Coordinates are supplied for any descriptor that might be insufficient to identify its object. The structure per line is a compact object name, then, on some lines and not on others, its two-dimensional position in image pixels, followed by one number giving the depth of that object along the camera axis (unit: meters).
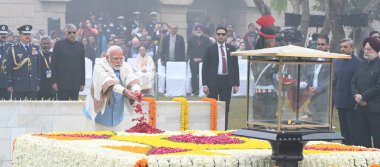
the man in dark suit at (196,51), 30.49
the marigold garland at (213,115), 17.02
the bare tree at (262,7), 30.33
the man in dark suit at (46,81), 21.27
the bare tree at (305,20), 29.48
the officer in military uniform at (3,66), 20.97
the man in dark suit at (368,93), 15.77
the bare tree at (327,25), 28.20
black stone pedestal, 9.62
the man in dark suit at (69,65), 20.47
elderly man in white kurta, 14.31
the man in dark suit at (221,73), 20.33
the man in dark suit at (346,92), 16.88
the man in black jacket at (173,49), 31.84
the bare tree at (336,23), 27.42
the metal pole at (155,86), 22.03
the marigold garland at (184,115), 16.80
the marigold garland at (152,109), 16.52
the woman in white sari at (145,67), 25.38
